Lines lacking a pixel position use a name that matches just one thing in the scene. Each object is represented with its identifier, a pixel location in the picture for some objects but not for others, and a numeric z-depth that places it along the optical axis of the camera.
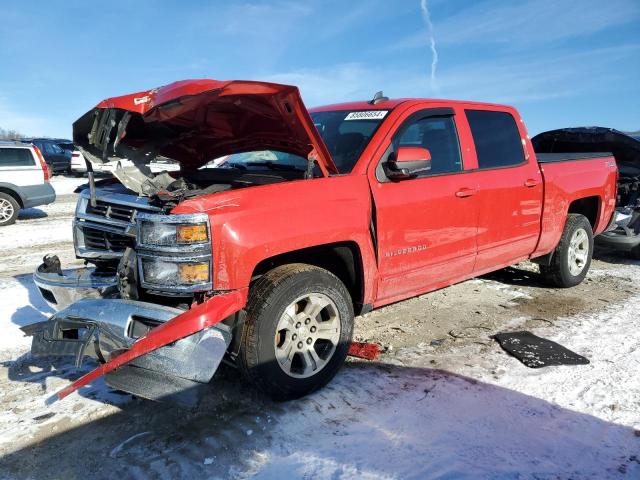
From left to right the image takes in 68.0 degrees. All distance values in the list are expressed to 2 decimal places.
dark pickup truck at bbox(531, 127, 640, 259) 6.73
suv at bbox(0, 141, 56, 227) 10.40
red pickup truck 2.61
